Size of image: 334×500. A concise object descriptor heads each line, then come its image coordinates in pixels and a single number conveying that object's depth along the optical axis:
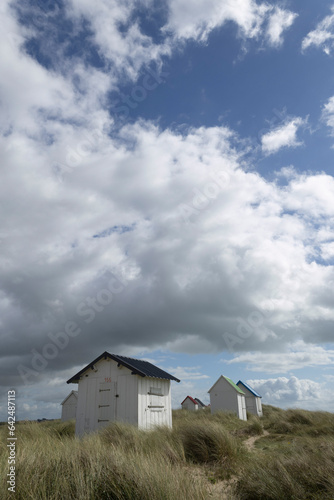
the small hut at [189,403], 54.96
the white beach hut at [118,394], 18.45
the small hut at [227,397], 33.25
